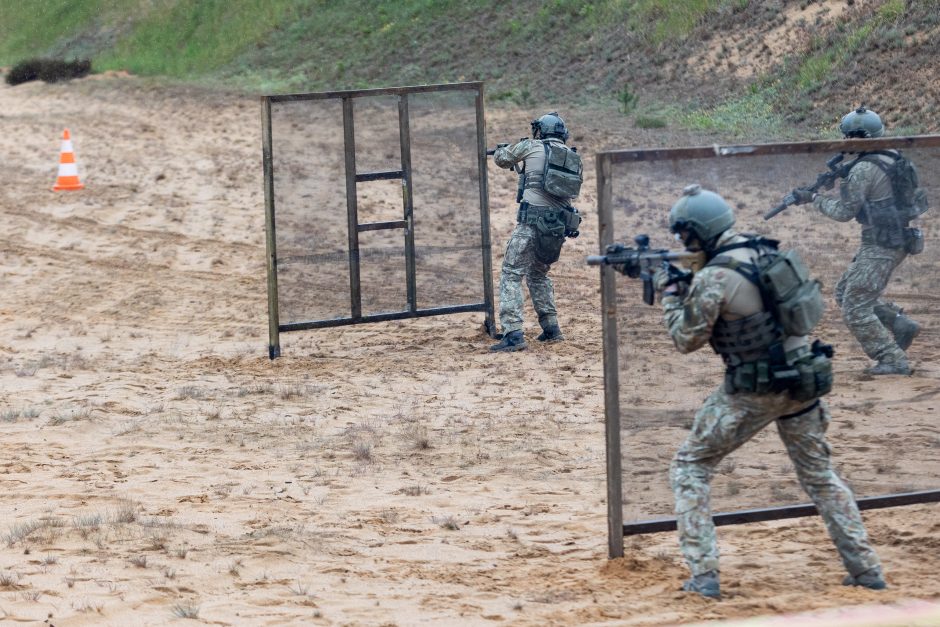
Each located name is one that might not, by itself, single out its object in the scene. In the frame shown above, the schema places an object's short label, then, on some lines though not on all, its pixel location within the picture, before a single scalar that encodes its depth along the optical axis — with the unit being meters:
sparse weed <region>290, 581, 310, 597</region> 11.27
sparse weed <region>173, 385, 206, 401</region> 19.00
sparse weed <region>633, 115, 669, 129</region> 37.53
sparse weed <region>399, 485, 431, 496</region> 14.29
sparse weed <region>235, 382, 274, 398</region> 19.22
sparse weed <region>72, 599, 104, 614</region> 10.84
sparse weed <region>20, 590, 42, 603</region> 11.05
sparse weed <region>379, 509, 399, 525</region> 13.38
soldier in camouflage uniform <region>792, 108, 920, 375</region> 12.85
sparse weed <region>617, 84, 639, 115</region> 40.53
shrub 63.25
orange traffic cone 35.94
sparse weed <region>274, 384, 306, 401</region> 18.92
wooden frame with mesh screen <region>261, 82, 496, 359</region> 20.30
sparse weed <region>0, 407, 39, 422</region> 17.62
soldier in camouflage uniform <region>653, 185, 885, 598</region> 10.14
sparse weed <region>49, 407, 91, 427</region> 17.41
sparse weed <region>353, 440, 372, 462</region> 15.68
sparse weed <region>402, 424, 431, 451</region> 16.17
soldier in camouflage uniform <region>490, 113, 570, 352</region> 20.34
